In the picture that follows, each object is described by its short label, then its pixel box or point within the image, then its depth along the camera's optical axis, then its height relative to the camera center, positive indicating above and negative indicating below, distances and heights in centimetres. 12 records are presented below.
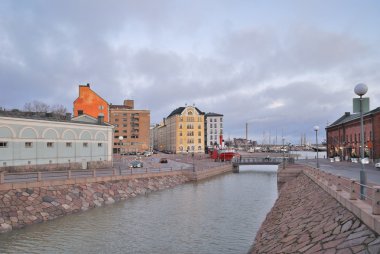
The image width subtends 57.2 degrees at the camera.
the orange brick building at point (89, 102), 9201 +1182
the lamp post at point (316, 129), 3669 +164
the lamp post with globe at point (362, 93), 1465 +217
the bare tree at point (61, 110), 11079 +1192
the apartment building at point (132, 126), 16475 +942
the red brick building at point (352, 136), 6163 +171
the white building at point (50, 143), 4222 +58
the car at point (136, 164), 6372 -329
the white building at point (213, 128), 19312 +966
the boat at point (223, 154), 10394 -263
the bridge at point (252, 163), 8940 -462
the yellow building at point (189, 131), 16600 +721
